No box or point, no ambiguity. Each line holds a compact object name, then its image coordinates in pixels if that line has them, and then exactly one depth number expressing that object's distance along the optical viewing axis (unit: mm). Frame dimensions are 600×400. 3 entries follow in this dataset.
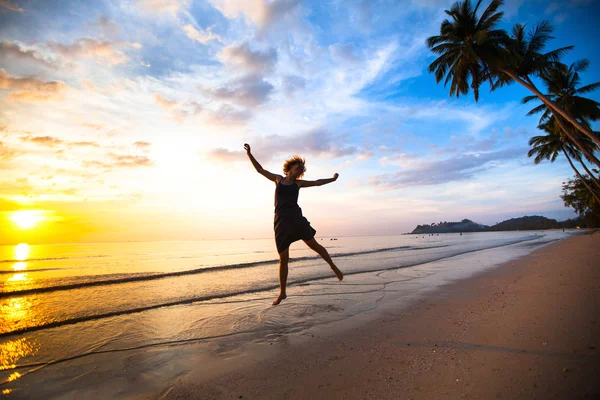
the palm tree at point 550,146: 25559
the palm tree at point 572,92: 18567
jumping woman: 4559
